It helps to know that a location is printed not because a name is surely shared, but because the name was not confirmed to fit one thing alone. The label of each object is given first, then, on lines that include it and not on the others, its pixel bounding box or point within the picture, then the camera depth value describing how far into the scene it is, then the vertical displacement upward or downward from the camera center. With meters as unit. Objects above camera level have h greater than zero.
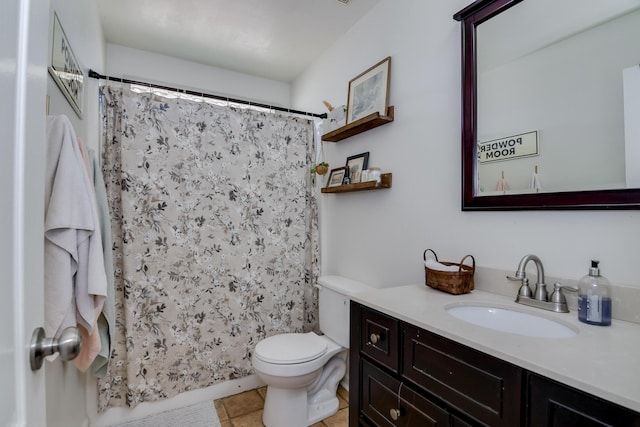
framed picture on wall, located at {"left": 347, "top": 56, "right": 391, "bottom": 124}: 1.82 +0.78
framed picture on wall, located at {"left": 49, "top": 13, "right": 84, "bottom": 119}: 1.11 +0.60
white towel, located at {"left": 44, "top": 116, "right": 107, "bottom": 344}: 0.96 -0.08
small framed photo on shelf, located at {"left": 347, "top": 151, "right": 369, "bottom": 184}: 2.01 +0.34
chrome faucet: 1.02 -0.26
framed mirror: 0.96 +0.41
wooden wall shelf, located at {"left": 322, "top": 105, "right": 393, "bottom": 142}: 1.76 +0.56
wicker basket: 1.24 -0.26
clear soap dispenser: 0.89 -0.24
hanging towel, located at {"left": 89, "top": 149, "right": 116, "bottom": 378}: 1.31 -0.21
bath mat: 1.80 -1.22
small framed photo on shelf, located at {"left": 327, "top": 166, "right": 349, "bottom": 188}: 2.17 +0.29
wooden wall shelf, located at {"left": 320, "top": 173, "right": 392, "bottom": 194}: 1.78 +0.19
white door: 0.44 +0.01
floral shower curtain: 1.83 -0.14
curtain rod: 1.73 +0.79
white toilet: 1.66 -0.82
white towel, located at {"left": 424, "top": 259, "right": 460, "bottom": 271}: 1.29 -0.21
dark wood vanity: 0.63 -0.44
